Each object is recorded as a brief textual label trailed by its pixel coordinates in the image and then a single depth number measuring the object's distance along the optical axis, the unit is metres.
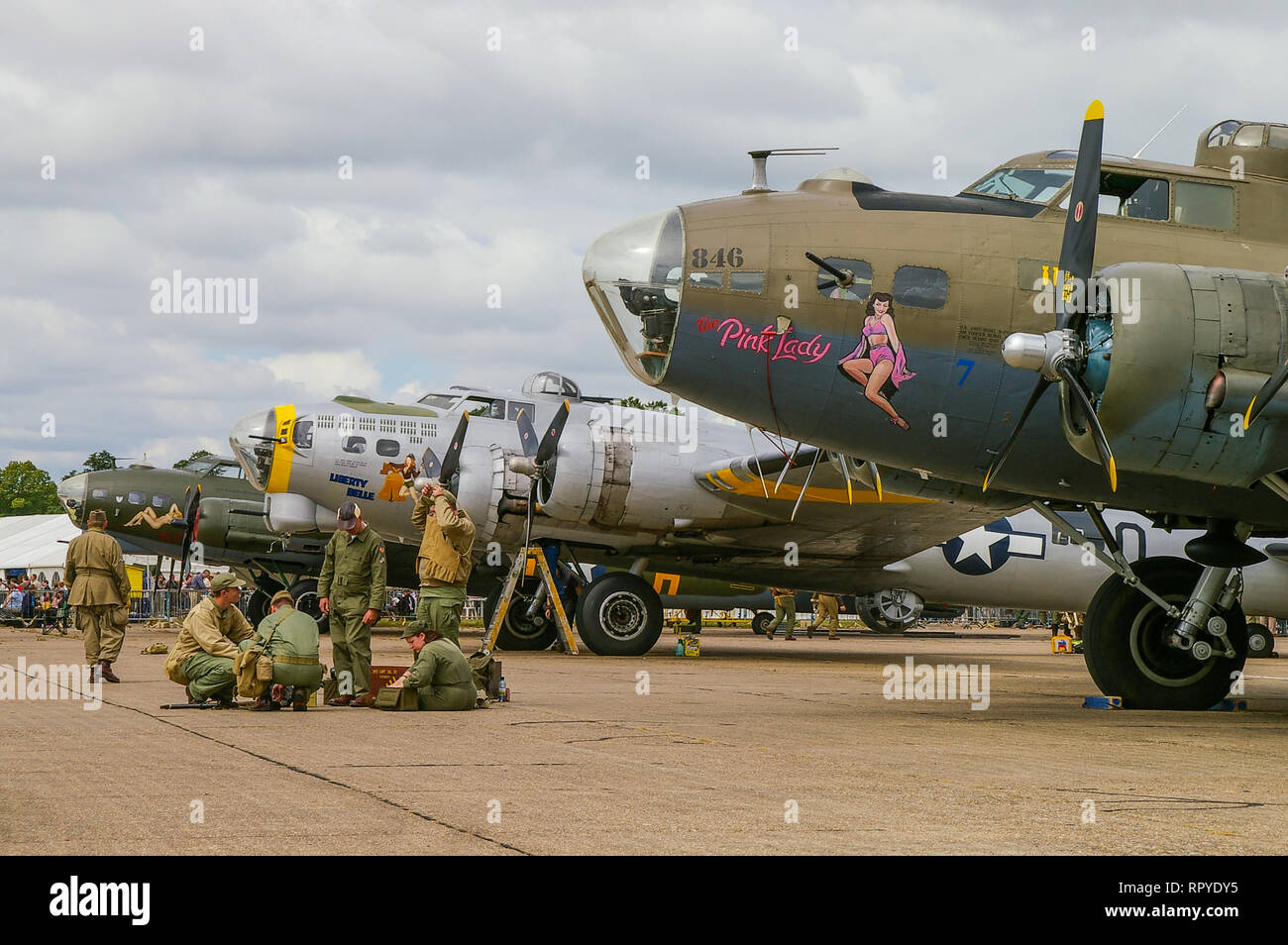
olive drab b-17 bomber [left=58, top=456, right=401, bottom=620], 32.06
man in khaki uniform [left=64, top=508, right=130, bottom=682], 15.63
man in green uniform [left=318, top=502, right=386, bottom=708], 12.60
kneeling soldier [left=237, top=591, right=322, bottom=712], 11.73
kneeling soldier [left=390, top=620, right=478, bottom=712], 12.02
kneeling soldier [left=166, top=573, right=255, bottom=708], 11.95
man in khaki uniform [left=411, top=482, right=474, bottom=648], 13.22
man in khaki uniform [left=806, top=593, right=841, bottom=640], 42.38
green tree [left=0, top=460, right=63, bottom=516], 126.19
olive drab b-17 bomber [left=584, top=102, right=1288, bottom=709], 11.05
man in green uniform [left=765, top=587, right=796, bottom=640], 40.94
